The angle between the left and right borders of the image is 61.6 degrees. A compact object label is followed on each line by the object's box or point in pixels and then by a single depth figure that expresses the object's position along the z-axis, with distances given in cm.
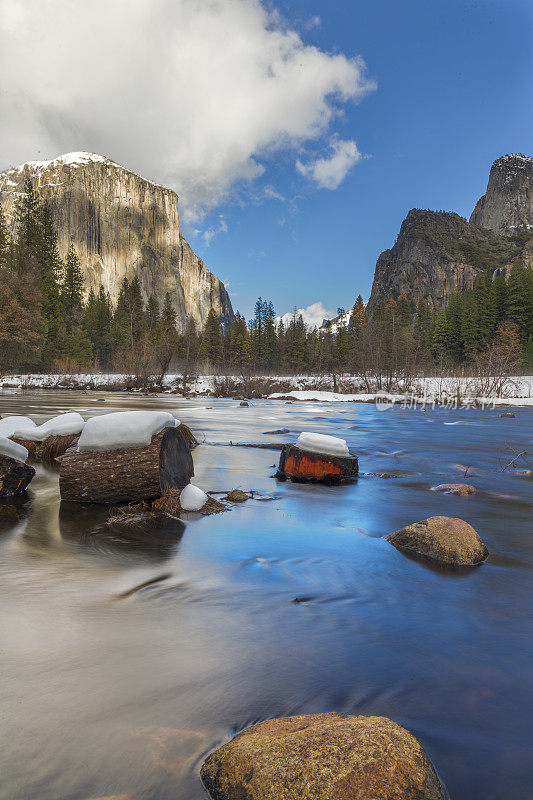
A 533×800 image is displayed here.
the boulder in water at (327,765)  149
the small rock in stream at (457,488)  712
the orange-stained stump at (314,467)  762
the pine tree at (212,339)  8969
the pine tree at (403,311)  9675
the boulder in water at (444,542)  416
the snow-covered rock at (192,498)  570
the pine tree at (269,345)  9400
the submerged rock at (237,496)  628
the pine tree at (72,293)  6762
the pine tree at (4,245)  4932
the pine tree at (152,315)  9138
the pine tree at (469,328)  6975
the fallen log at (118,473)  538
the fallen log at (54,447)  848
